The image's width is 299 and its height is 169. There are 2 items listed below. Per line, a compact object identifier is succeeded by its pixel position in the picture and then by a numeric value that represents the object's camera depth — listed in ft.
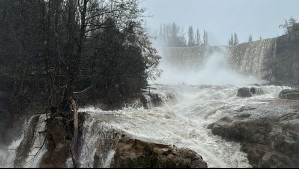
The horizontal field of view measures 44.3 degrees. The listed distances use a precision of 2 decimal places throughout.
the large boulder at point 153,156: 32.01
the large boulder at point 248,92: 90.03
